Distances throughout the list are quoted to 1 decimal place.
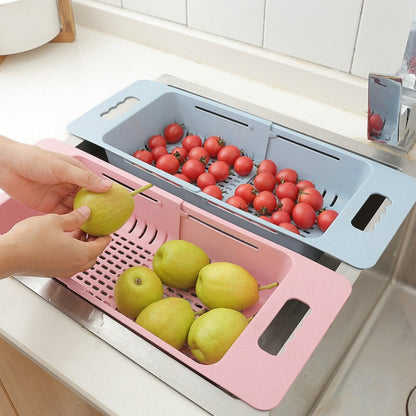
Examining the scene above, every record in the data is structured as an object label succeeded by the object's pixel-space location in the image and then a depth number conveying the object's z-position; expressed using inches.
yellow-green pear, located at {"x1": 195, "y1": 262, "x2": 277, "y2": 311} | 28.5
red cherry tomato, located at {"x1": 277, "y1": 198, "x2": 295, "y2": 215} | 35.9
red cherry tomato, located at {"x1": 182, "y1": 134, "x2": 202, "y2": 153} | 41.5
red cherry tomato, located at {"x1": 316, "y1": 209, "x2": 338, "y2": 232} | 34.1
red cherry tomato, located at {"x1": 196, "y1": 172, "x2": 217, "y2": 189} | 37.9
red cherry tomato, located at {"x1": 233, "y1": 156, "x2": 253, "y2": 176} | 39.1
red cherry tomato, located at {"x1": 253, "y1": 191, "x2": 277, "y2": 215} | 35.9
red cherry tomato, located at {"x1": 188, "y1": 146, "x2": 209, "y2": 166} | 40.0
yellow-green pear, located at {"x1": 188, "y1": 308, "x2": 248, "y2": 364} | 25.3
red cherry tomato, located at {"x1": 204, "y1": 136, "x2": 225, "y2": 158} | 40.8
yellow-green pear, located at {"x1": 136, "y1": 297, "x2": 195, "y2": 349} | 26.7
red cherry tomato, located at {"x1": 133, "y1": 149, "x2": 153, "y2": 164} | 39.7
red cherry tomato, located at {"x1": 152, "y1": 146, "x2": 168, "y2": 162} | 40.4
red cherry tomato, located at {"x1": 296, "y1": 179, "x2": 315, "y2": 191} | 37.1
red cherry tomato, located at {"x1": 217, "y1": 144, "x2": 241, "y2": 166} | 39.8
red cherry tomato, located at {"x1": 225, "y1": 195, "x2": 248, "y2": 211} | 36.0
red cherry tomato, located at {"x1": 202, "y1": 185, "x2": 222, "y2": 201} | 36.5
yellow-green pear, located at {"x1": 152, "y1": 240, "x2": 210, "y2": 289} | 30.3
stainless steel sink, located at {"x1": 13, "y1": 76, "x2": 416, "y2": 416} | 24.0
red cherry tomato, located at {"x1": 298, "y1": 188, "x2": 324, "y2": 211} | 35.5
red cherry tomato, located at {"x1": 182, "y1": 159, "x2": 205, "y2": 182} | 38.8
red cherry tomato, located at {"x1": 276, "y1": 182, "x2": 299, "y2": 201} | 36.6
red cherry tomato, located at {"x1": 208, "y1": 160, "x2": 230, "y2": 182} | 38.7
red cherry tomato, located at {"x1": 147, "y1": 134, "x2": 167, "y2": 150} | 41.3
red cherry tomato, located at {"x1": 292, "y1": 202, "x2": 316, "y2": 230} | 34.6
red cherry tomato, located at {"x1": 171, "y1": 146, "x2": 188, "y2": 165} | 40.3
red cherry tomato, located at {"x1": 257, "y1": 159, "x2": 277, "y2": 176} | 38.4
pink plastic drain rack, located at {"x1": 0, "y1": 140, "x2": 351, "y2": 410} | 23.0
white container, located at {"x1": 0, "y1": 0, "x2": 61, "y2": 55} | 43.7
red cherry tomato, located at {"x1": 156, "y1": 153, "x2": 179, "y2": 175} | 39.1
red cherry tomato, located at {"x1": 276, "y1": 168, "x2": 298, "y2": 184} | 37.8
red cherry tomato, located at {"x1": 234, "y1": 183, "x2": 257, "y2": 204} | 36.9
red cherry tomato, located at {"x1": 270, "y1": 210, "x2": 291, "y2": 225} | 34.9
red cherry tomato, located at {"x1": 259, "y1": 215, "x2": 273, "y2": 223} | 35.4
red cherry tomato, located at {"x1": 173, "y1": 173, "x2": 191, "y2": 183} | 38.2
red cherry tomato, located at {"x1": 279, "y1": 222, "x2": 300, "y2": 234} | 33.4
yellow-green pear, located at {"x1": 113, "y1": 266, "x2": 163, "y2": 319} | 28.7
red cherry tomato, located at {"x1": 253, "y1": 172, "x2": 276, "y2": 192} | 37.1
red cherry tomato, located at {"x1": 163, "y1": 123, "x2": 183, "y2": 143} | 42.3
